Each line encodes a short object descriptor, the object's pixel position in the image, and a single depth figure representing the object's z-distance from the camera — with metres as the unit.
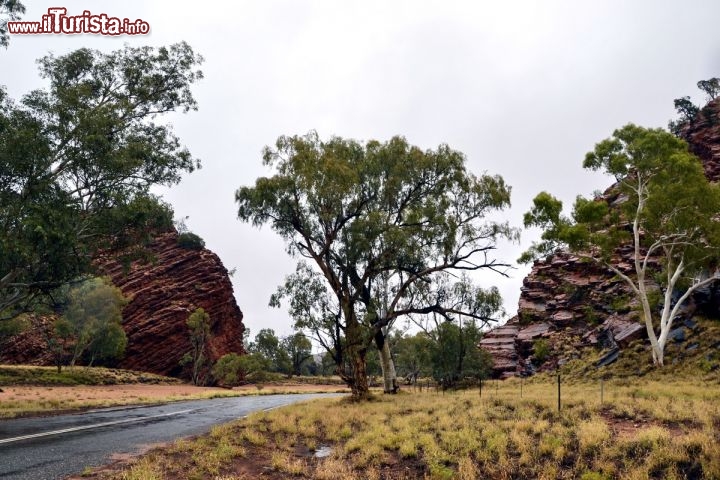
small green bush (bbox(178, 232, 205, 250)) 83.06
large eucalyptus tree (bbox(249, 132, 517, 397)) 23.38
